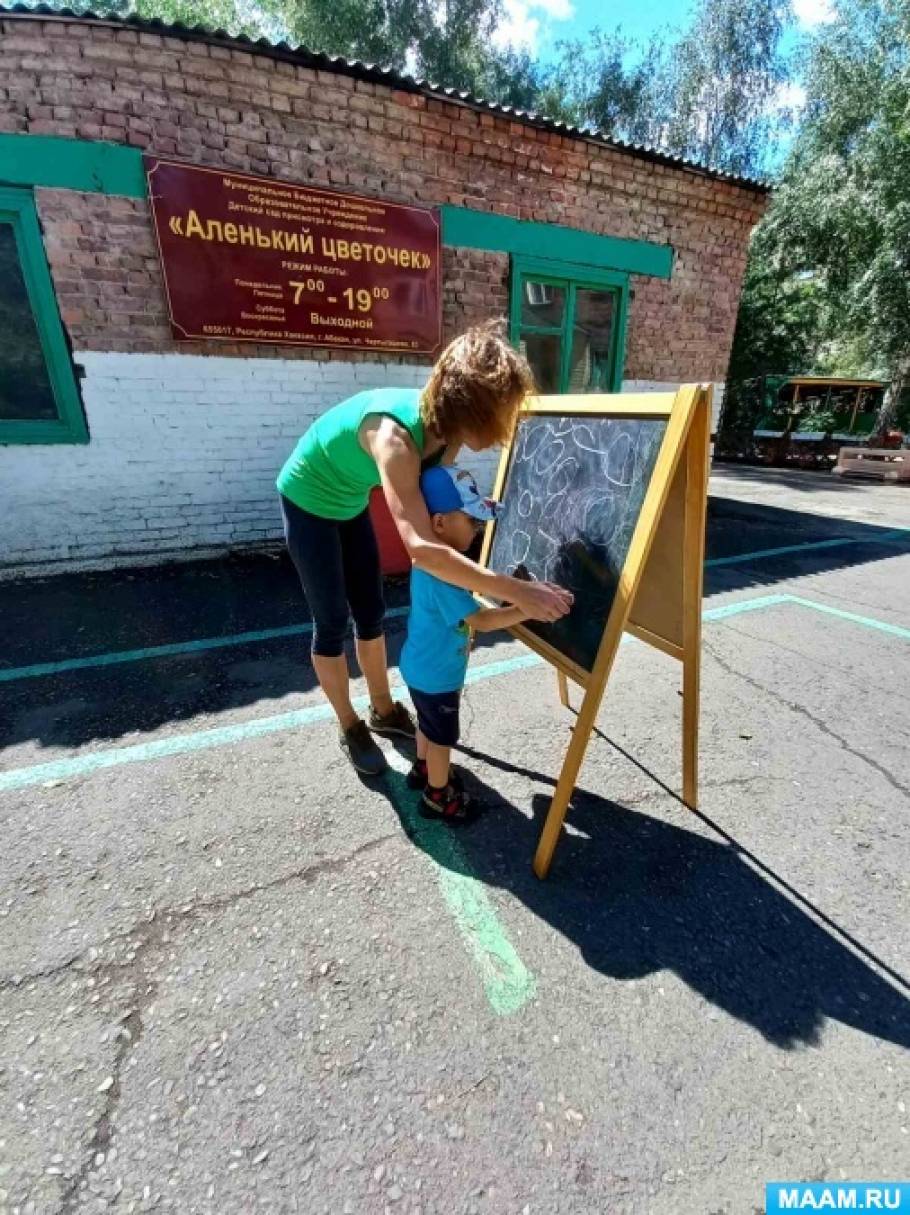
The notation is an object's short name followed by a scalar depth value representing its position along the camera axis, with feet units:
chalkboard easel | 5.69
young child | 5.91
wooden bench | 42.86
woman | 5.60
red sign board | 15.71
